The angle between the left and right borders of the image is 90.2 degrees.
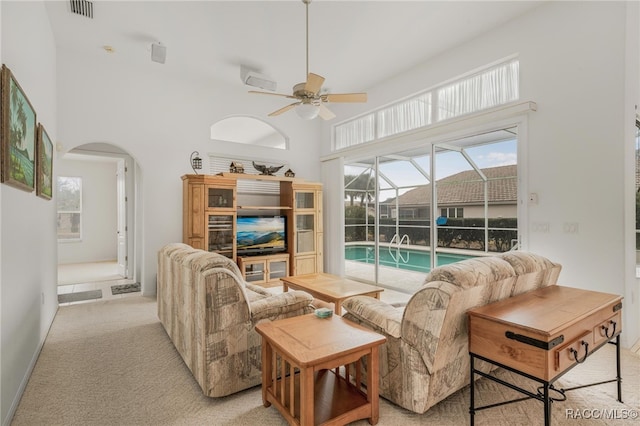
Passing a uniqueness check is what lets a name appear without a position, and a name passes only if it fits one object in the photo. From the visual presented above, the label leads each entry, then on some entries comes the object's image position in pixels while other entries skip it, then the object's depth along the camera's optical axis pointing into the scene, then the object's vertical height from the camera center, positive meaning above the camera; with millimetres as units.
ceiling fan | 2992 +1115
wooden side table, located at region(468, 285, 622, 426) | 1478 -622
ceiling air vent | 3146 +2080
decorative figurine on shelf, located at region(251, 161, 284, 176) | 5434 +739
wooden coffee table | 3182 -831
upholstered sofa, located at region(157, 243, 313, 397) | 2037 -727
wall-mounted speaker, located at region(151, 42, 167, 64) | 3857 +1964
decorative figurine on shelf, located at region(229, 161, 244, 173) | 5125 +722
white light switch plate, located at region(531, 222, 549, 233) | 3355 -172
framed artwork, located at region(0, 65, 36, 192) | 1769 +495
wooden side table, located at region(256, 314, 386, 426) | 1569 -844
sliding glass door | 4516 +83
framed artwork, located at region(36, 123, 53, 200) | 2683 +449
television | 5172 -379
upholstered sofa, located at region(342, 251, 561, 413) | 1705 -667
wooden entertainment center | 4695 -87
